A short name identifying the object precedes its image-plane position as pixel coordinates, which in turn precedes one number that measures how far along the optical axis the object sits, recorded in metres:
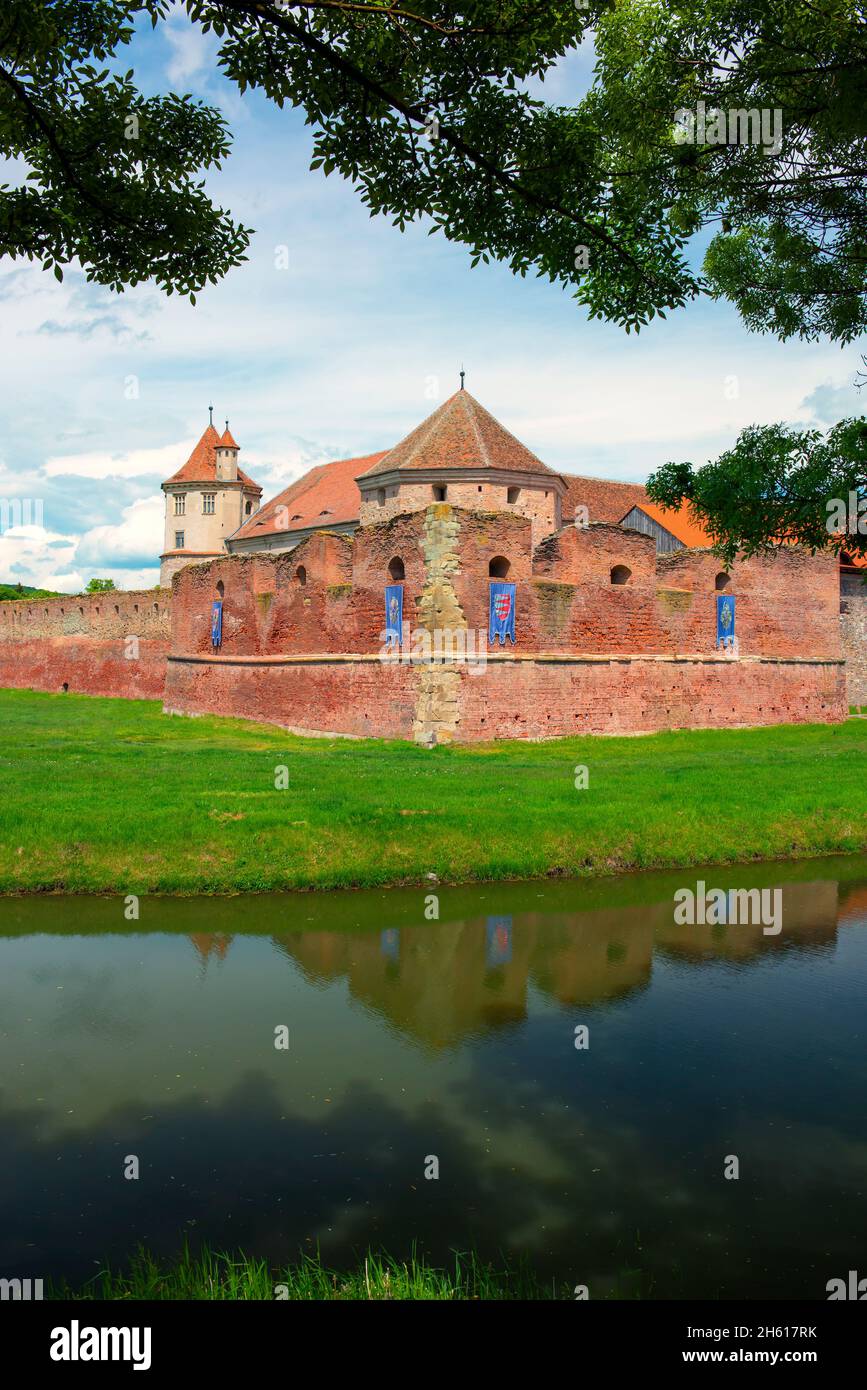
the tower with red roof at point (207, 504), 59.88
